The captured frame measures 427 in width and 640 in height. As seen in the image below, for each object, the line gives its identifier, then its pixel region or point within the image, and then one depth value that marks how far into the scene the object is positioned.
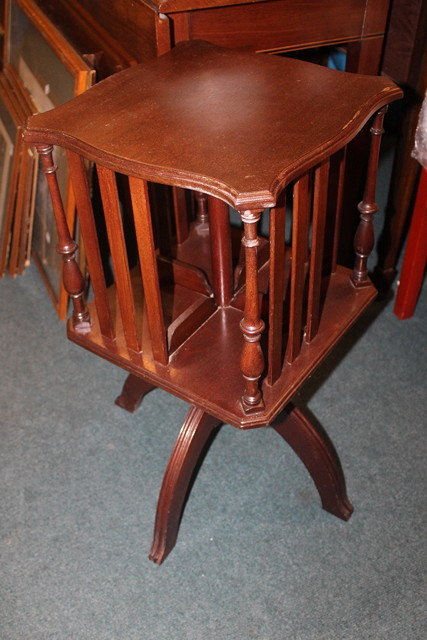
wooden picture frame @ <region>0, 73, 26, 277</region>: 2.01
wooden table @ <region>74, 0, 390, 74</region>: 1.38
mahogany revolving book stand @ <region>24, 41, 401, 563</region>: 1.01
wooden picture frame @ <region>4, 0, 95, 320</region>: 1.75
